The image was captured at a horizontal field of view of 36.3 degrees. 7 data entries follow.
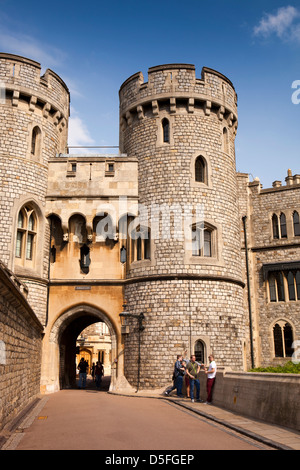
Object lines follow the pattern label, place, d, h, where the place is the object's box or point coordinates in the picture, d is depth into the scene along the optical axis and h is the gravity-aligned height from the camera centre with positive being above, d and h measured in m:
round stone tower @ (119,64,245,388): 17.78 +5.24
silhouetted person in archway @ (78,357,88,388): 22.50 -0.94
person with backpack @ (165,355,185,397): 15.47 -0.73
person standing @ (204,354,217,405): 13.48 -0.69
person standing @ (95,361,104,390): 22.67 -1.00
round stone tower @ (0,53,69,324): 18.58 +7.78
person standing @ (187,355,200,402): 14.29 -0.70
